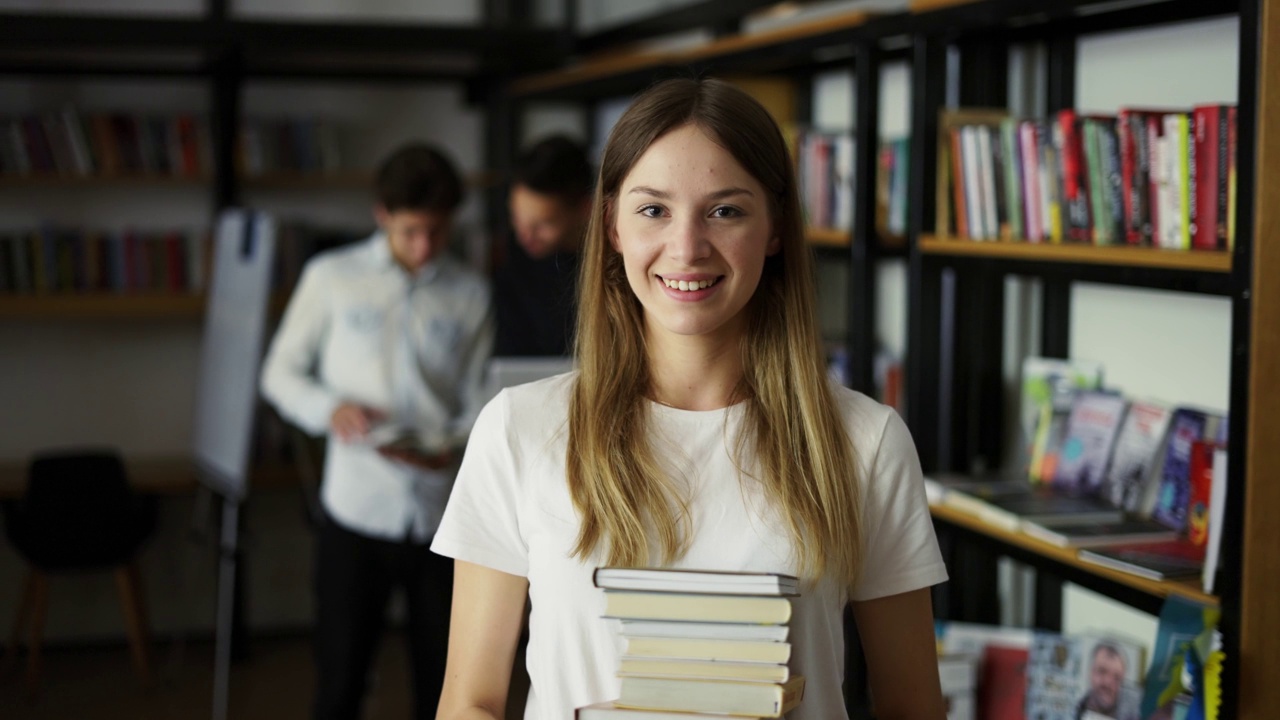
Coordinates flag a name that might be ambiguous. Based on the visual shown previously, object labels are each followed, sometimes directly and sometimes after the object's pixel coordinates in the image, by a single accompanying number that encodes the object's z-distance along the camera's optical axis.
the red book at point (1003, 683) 2.82
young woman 1.43
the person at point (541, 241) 3.05
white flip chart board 3.87
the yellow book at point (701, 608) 1.28
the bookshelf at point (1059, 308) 1.91
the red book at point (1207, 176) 2.10
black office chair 4.38
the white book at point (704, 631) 1.29
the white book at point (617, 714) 1.29
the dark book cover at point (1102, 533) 2.38
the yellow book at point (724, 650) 1.29
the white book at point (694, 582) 1.28
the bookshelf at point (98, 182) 4.91
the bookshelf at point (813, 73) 2.96
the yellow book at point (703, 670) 1.29
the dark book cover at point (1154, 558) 2.17
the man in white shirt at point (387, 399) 3.11
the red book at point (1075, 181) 2.45
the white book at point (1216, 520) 2.03
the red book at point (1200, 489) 2.30
